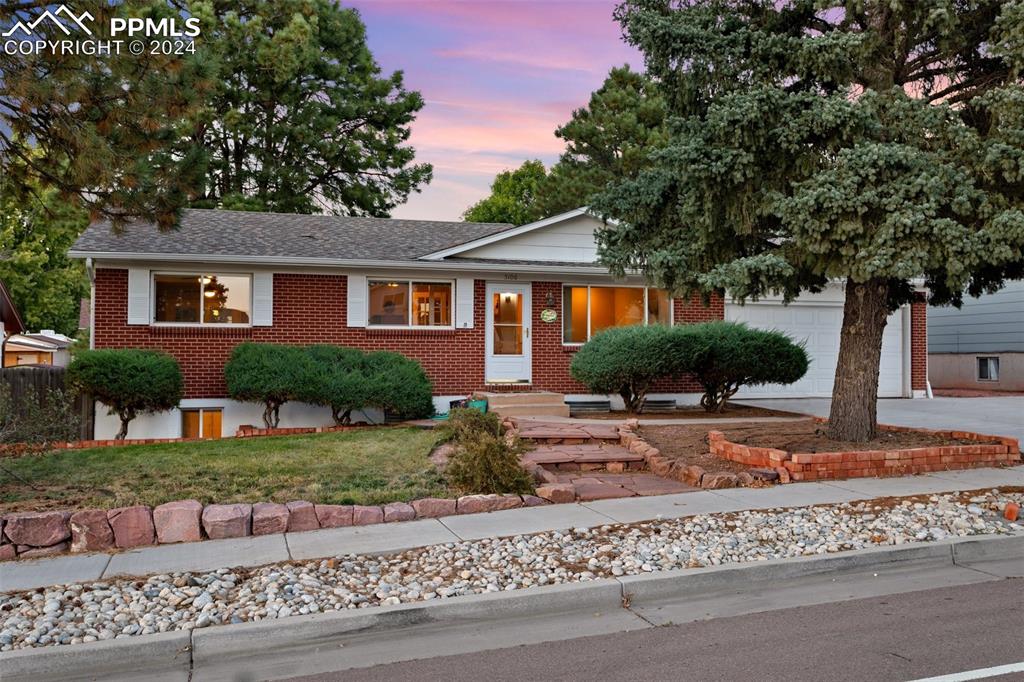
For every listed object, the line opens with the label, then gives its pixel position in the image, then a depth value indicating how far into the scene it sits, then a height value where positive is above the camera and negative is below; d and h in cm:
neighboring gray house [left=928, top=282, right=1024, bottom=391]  2102 +17
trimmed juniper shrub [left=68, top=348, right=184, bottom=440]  1202 -45
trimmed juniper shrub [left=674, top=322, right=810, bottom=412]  1346 -13
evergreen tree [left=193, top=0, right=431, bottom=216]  2517 +852
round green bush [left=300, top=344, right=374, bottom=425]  1287 -55
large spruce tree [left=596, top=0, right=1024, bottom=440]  780 +215
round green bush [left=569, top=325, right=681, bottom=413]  1323 -20
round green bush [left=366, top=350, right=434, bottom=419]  1318 -61
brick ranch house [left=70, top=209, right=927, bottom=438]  1375 +101
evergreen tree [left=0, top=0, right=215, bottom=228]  722 +235
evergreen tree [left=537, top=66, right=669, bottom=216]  3238 +931
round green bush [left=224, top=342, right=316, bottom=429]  1277 -37
